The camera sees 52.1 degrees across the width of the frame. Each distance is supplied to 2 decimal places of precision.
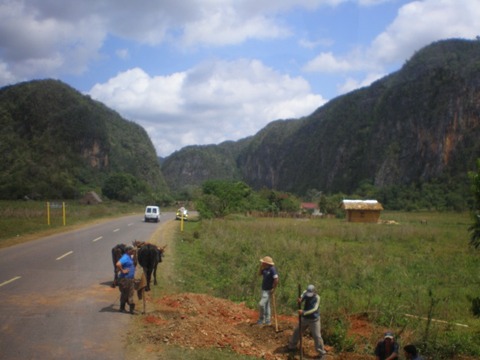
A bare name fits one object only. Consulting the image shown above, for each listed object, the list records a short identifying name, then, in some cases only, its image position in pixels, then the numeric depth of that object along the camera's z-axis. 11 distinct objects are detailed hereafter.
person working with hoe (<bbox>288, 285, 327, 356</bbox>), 10.05
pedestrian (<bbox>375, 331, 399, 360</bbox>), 8.81
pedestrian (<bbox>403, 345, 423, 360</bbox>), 8.33
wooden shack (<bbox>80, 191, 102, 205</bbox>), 79.21
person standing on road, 11.29
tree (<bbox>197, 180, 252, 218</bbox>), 46.41
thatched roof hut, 57.12
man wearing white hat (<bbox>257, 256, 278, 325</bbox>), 11.49
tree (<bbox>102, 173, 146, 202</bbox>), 98.79
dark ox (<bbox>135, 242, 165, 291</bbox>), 14.19
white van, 43.59
